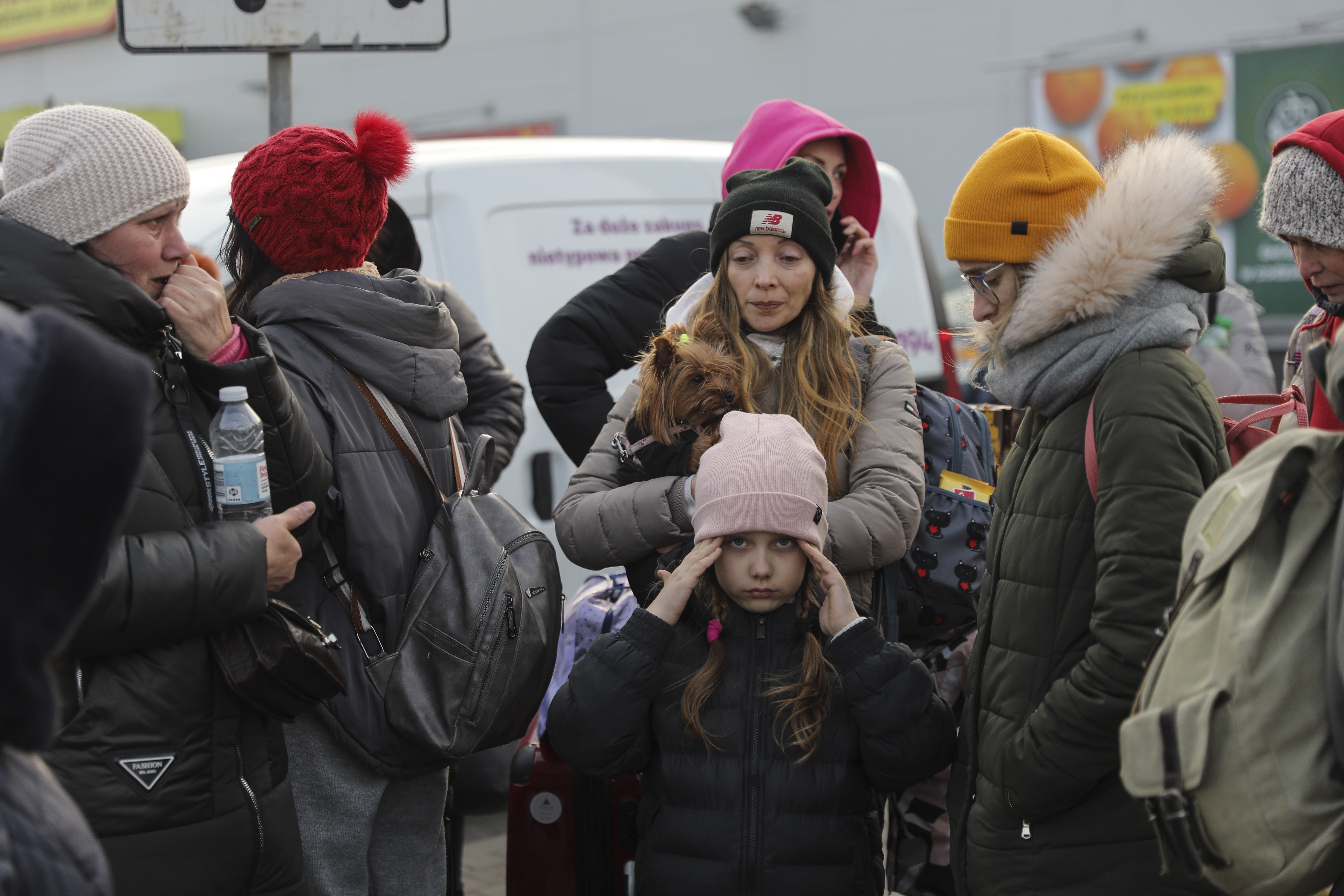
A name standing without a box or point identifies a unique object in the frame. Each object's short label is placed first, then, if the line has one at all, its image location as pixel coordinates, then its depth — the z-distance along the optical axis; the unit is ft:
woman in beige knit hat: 11.99
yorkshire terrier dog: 17.08
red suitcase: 18.16
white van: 28.55
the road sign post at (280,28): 22.71
